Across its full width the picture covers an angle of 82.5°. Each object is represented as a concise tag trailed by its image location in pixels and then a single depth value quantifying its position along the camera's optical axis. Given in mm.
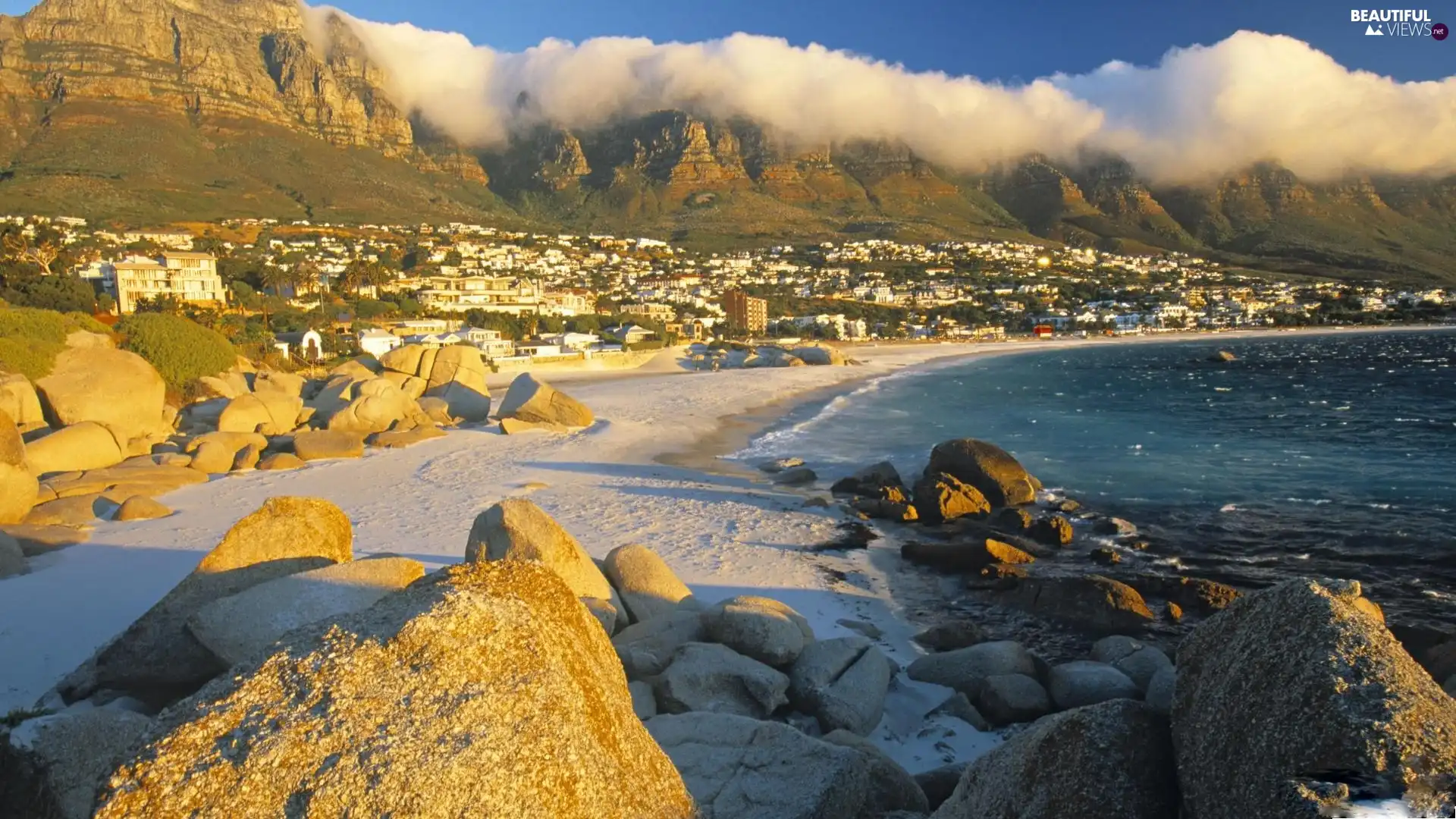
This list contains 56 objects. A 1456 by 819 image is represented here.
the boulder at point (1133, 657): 10797
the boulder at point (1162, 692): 4213
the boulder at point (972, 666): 10492
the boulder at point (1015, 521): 19234
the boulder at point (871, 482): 22492
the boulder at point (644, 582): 10852
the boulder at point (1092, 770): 3439
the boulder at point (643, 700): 7598
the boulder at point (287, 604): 7078
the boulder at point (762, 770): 5117
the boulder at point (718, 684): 8000
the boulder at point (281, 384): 32281
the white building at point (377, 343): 55188
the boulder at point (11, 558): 12219
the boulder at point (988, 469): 21906
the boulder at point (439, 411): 31453
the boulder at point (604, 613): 9380
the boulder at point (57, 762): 4789
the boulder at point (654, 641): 8508
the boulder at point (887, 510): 20250
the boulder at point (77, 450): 19219
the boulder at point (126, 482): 17562
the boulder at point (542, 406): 31156
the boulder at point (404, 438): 26016
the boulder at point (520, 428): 29438
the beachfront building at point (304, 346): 49562
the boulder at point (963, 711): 9648
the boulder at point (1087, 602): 13461
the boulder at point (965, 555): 16406
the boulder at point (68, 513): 15500
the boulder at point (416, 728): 2938
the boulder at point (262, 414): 25734
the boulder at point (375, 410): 27688
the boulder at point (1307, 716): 2646
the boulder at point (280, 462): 22094
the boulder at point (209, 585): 7635
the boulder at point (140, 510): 16253
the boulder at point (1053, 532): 18391
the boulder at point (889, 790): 5582
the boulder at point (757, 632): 9344
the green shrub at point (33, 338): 23578
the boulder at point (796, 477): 23453
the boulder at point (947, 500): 20422
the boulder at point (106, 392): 22625
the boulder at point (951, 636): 12328
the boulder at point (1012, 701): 9836
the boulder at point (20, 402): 21281
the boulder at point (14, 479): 15125
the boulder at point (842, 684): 8883
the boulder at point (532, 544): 9633
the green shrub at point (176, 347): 31672
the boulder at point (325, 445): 23594
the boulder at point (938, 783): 6902
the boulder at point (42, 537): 13664
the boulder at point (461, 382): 32500
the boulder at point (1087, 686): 10039
